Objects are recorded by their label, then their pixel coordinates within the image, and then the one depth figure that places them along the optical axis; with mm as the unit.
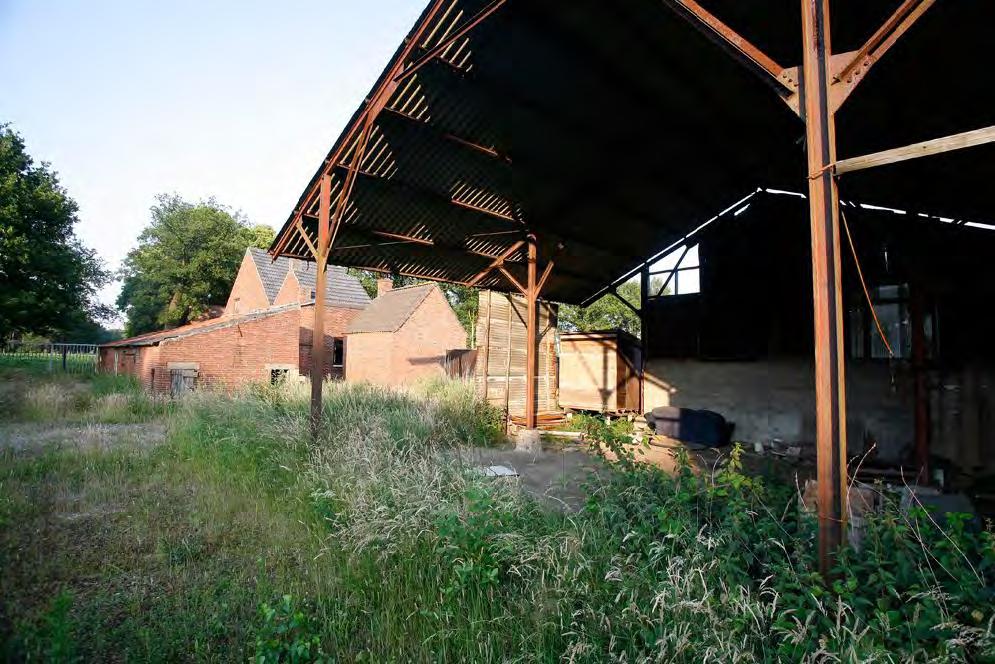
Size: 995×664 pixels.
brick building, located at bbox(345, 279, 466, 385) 20375
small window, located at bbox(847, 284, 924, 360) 8250
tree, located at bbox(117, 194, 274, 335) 31328
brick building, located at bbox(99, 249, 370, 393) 14930
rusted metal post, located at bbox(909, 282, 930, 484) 6695
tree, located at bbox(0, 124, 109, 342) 19281
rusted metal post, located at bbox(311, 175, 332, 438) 6684
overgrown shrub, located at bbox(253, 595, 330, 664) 2294
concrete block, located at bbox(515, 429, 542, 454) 7922
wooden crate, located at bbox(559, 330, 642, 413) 11461
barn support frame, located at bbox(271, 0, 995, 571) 2596
